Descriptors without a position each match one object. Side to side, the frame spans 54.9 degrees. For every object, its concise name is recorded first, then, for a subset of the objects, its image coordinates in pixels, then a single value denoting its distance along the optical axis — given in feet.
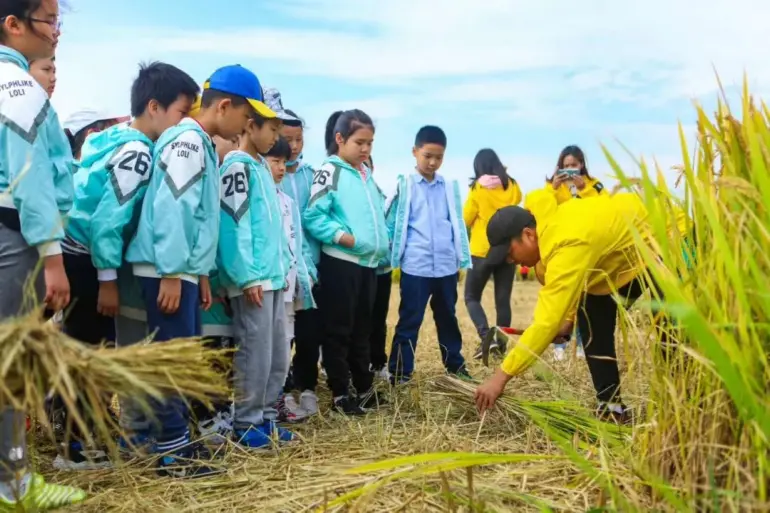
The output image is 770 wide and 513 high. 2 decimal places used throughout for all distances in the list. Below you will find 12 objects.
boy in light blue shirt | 15.88
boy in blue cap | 9.41
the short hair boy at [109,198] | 9.64
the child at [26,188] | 7.68
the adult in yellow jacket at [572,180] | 19.56
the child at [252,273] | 10.76
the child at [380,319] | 15.70
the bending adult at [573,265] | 9.68
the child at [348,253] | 13.57
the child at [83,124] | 13.60
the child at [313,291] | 13.71
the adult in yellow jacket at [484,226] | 19.99
